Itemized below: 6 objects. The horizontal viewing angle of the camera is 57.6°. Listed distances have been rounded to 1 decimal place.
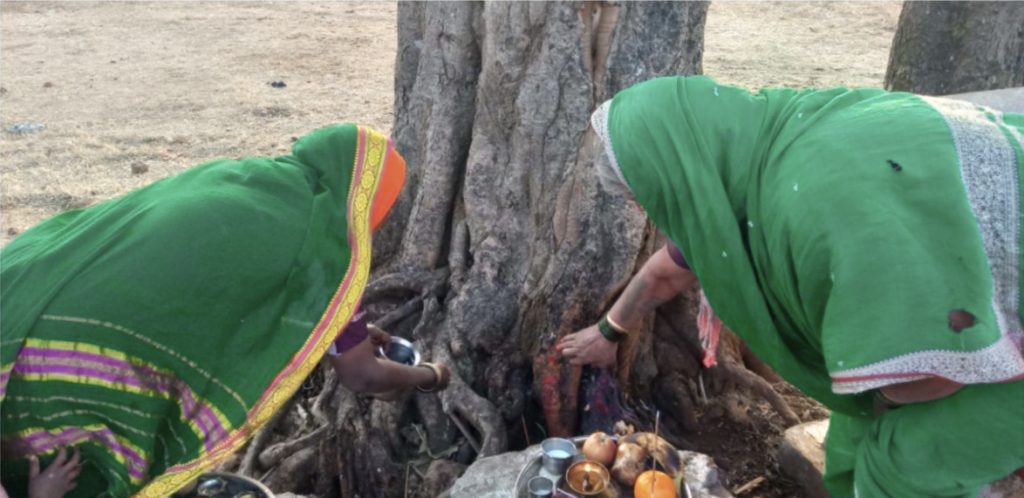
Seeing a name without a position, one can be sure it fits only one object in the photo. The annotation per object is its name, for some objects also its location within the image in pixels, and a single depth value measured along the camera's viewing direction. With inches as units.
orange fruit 105.0
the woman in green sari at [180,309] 78.6
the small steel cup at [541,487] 106.4
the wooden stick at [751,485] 133.6
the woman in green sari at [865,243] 62.8
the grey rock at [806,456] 128.4
